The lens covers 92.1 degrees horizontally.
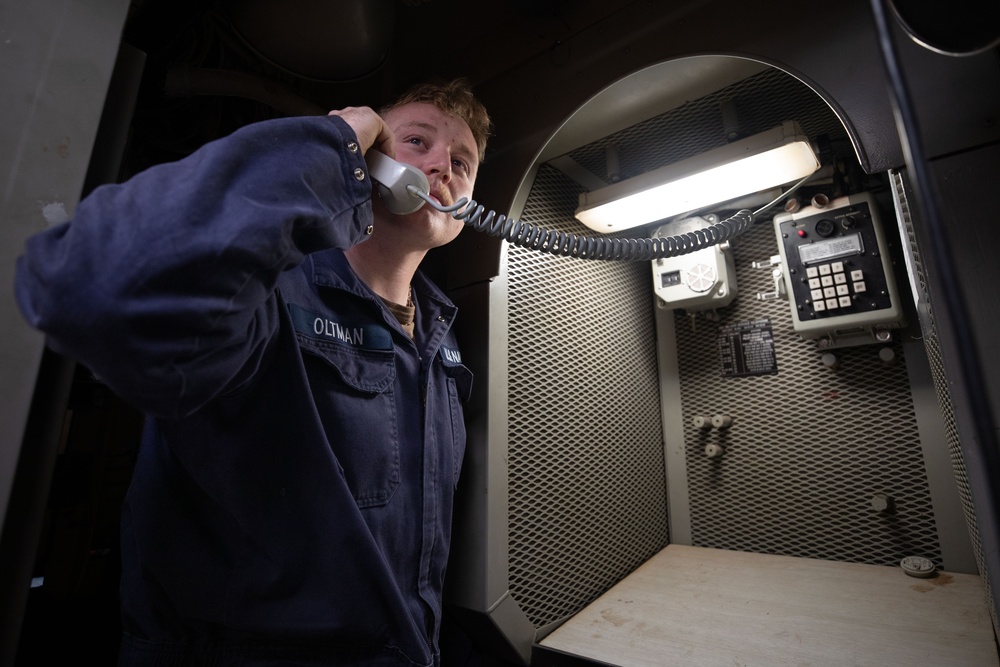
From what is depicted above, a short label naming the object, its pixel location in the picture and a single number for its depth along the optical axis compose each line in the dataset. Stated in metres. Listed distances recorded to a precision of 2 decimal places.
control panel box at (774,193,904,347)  1.25
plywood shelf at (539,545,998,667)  0.84
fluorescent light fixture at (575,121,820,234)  1.09
